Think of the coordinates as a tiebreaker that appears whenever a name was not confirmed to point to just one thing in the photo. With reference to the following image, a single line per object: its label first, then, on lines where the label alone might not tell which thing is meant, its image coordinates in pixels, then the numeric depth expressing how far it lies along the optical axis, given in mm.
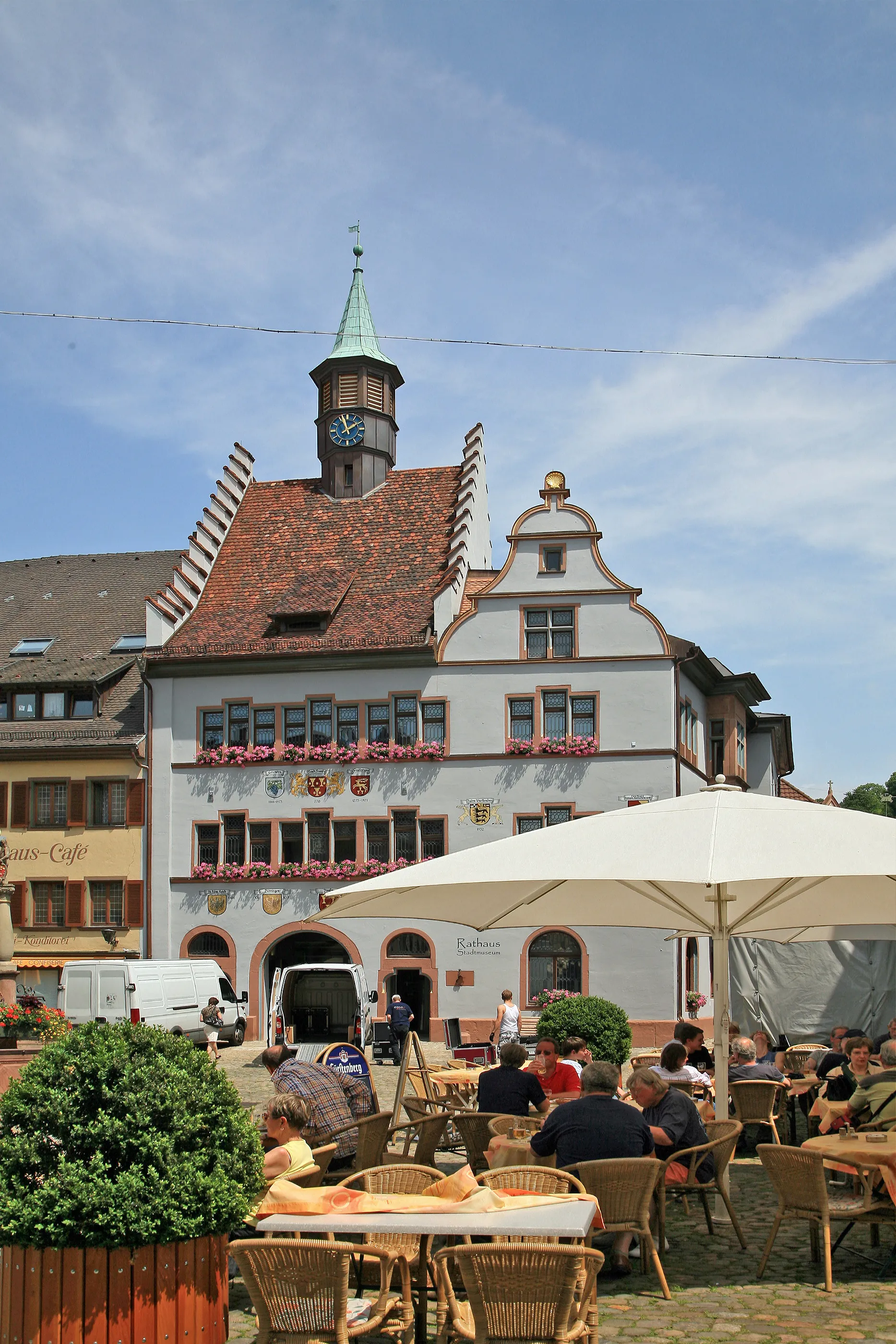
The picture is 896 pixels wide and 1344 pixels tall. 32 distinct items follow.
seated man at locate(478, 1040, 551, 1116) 11039
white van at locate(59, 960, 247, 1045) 26672
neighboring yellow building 34062
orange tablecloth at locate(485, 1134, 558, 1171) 8609
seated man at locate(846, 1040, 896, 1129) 10086
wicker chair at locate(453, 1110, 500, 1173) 10227
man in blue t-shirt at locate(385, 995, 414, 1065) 27312
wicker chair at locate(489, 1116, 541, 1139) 10156
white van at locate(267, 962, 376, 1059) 32406
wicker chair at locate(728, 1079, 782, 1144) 12602
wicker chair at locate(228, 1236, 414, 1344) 5672
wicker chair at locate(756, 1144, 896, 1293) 8094
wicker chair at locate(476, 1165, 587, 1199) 7172
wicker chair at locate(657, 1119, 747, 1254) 9133
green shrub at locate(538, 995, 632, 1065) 21734
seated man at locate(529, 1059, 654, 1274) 8164
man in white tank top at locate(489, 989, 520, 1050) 24500
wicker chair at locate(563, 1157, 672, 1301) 7840
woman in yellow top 7488
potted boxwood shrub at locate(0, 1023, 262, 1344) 5965
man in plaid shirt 9266
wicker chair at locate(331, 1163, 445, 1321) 7168
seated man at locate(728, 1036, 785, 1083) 13266
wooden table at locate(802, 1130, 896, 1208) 8242
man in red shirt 12797
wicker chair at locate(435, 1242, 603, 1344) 5496
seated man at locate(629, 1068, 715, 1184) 9250
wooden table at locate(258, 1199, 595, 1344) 5938
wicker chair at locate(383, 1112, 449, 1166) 9562
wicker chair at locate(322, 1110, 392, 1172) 9031
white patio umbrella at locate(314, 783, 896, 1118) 8484
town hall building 32031
